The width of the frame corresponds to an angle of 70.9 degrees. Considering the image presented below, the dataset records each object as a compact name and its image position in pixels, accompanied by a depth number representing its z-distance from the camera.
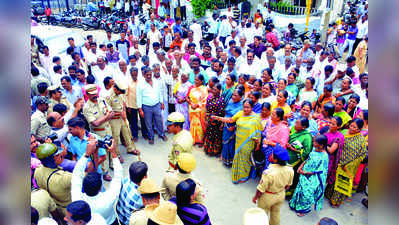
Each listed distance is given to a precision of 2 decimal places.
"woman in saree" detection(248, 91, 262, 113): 4.74
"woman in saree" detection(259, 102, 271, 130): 4.45
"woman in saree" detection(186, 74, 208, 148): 5.48
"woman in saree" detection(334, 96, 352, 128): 4.52
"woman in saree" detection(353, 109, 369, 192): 4.05
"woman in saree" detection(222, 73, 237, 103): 5.25
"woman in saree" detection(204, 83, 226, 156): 5.09
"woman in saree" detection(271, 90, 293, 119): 4.62
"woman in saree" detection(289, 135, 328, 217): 3.81
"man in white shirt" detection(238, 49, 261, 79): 6.55
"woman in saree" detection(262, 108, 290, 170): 4.10
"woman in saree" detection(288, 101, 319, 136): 4.36
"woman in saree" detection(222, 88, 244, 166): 4.76
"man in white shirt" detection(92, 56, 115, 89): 6.34
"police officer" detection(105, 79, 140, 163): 4.79
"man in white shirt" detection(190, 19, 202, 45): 10.20
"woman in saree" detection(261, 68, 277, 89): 5.53
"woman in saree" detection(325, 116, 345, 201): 4.00
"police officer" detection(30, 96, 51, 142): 4.08
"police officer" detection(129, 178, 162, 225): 2.58
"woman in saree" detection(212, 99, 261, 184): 4.36
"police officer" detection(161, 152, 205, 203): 3.04
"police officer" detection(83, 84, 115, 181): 4.46
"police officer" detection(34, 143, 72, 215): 2.98
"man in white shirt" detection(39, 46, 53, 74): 7.34
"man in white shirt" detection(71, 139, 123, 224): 2.72
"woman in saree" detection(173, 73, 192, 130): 5.72
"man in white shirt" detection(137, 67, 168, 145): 5.51
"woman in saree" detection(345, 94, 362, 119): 4.79
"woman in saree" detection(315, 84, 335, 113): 5.22
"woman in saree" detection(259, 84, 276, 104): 5.05
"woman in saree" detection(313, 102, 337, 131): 4.43
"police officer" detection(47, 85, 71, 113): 4.64
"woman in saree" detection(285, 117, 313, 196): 3.98
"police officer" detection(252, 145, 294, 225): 3.19
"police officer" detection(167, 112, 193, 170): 3.86
